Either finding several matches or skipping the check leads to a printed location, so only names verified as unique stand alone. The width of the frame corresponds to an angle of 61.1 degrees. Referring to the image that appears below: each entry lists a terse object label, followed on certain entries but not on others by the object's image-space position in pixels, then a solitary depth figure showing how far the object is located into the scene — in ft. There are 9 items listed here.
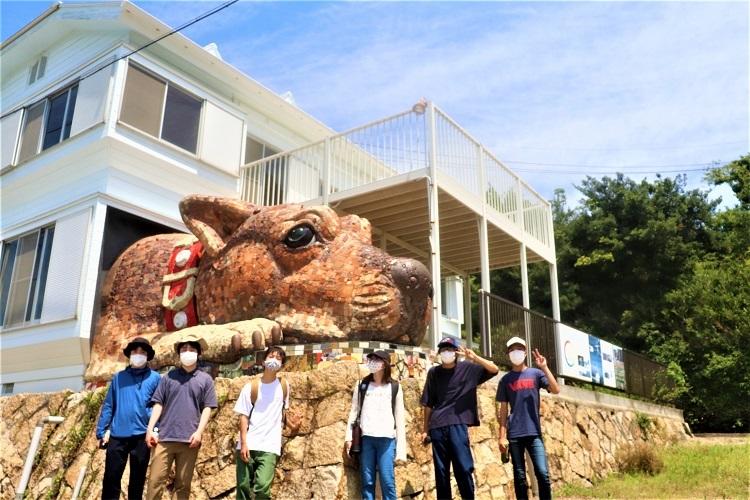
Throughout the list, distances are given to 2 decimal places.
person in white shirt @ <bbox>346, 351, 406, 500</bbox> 15.76
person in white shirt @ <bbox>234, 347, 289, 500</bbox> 15.49
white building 30.42
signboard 32.53
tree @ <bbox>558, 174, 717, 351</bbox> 77.61
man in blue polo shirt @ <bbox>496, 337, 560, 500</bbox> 15.65
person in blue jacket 15.60
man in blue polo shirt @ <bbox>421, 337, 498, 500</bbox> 15.52
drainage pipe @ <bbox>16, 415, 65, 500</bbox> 21.74
